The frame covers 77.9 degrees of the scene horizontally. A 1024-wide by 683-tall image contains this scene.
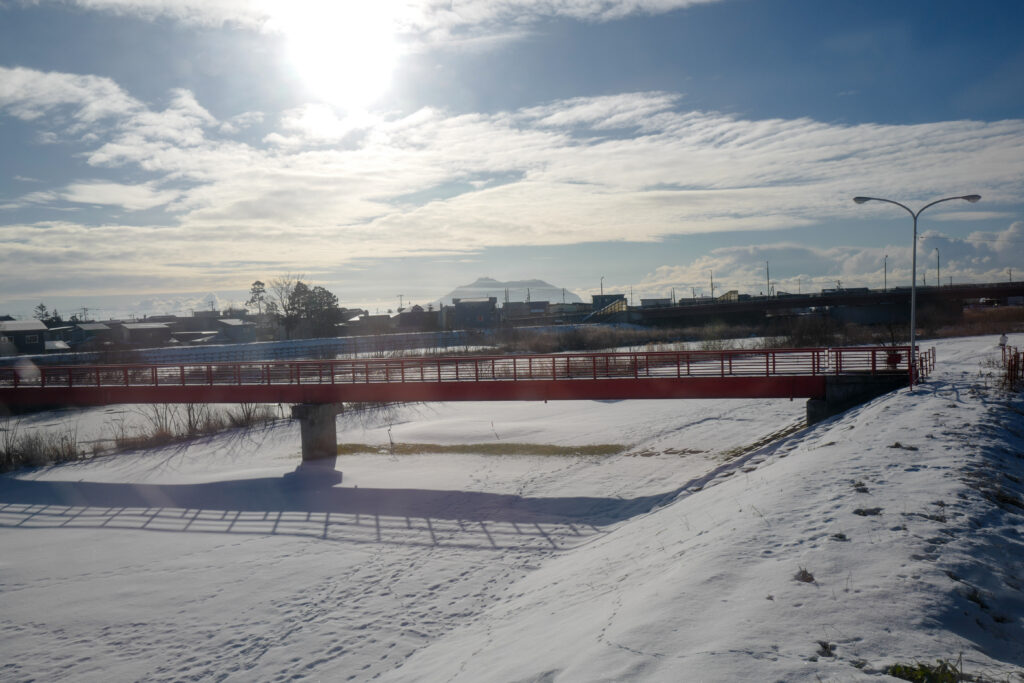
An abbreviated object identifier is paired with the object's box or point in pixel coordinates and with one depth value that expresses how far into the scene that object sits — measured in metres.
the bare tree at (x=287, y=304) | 103.96
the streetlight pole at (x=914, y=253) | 23.47
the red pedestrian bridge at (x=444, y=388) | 23.86
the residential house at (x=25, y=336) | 84.31
